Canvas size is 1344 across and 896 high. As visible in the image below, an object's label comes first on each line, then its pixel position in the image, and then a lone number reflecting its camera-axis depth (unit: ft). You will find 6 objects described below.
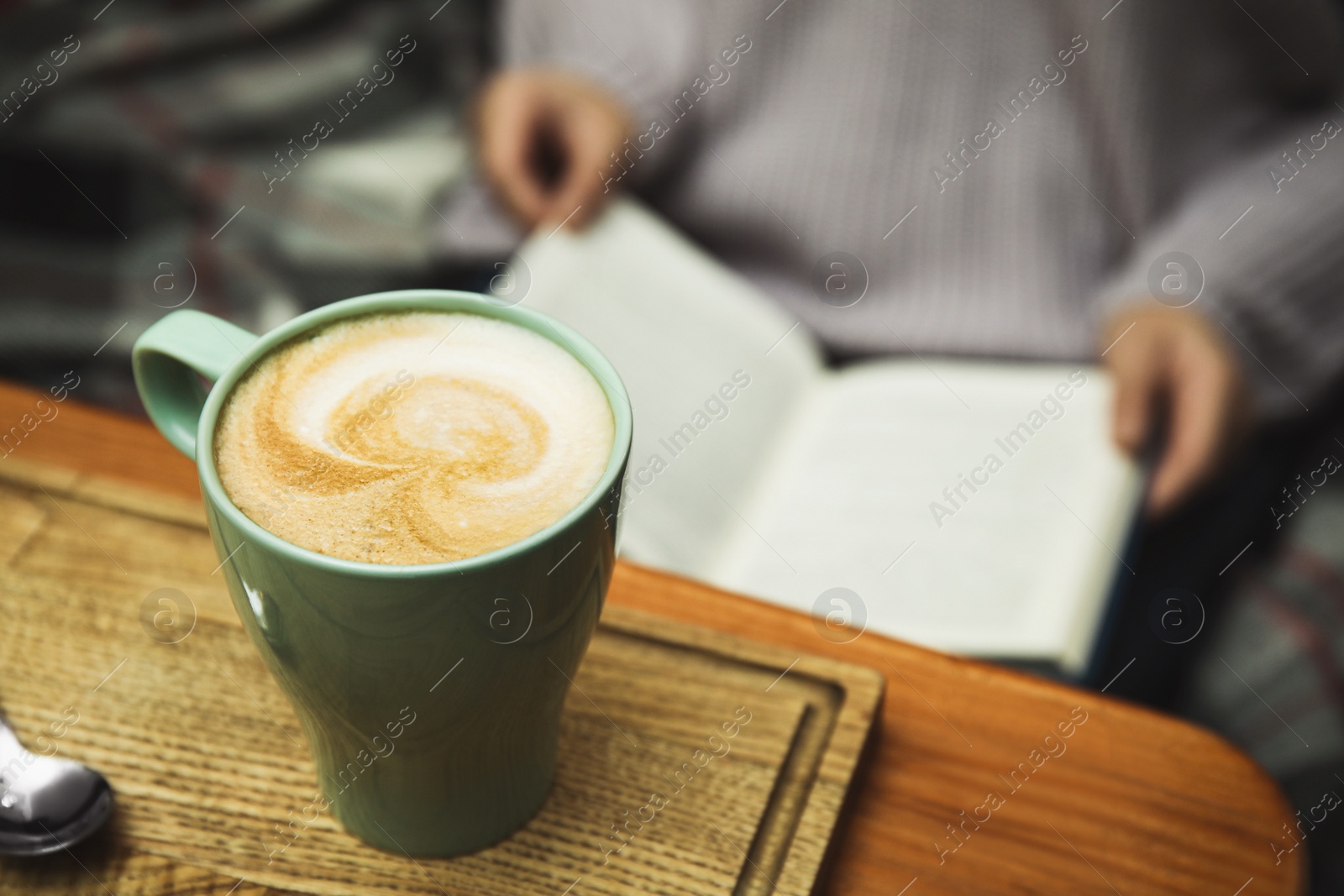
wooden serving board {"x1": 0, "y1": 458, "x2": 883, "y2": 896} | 1.58
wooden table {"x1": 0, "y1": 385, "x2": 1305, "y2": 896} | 1.72
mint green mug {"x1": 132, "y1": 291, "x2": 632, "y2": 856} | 1.23
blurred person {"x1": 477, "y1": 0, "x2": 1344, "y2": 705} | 3.67
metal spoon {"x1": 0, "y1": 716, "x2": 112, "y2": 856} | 1.53
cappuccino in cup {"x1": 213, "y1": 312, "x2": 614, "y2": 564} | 1.29
